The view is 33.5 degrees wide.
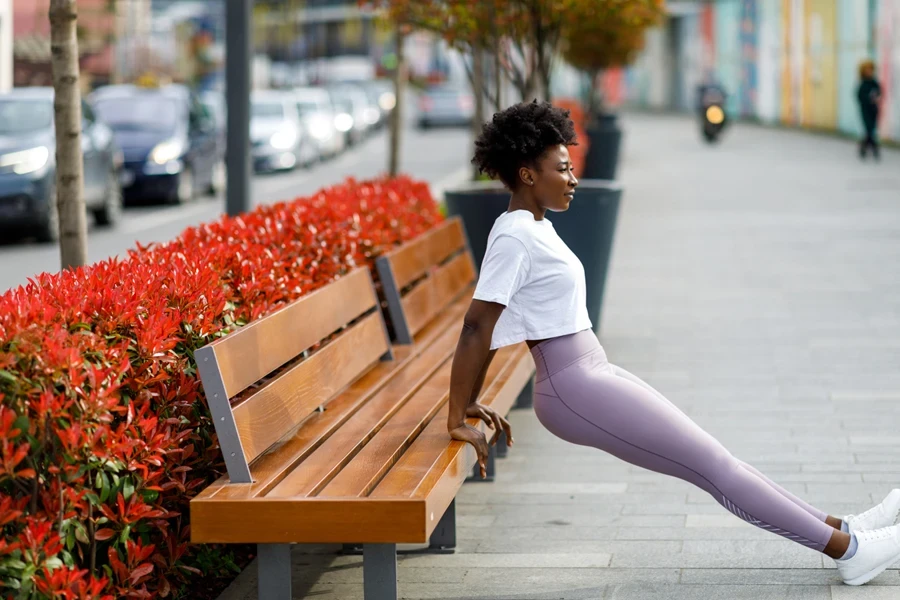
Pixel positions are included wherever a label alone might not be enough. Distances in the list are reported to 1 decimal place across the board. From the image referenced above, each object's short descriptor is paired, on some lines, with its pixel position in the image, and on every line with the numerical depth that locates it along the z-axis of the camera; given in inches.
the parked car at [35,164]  644.1
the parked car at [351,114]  1616.6
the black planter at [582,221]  340.5
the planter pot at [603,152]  913.5
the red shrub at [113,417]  141.9
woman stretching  170.6
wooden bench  152.5
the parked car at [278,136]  1167.0
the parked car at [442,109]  1991.9
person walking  1051.3
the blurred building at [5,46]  1234.0
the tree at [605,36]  440.1
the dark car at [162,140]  881.5
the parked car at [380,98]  2220.5
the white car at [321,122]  1329.1
